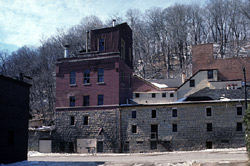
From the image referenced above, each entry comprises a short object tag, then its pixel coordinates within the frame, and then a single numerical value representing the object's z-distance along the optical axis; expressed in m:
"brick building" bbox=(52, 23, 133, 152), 40.59
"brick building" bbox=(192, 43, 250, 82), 51.34
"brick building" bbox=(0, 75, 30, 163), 24.58
